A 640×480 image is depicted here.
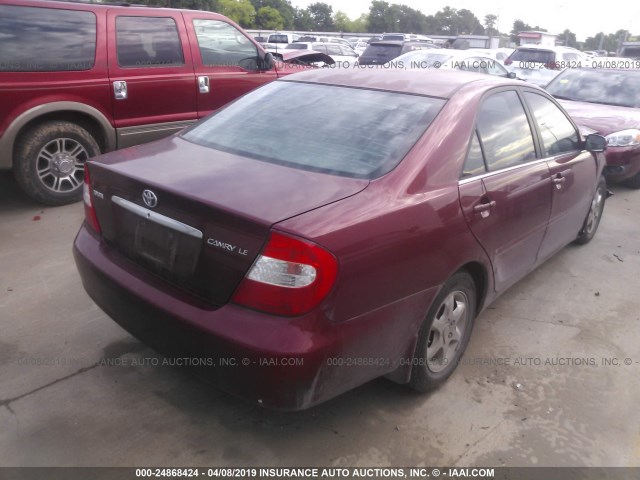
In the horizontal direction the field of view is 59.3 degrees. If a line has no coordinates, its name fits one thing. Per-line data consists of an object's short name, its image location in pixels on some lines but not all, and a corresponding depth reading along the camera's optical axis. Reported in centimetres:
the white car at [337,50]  2131
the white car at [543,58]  1596
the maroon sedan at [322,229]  212
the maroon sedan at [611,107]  661
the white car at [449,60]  1218
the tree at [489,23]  10352
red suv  495
